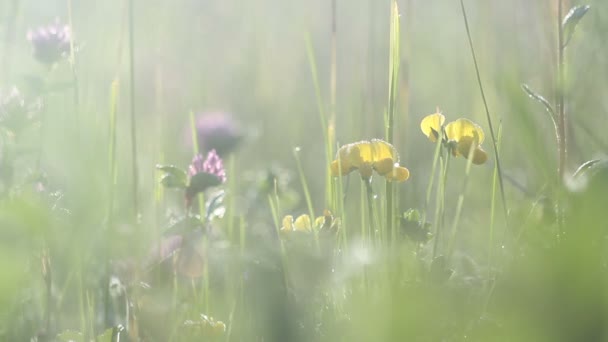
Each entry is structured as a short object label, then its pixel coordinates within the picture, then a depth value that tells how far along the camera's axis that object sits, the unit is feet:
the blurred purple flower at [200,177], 4.87
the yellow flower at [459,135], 4.80
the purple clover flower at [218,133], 7.09
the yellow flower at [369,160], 4.77
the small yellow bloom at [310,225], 4.82
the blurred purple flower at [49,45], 5.07
